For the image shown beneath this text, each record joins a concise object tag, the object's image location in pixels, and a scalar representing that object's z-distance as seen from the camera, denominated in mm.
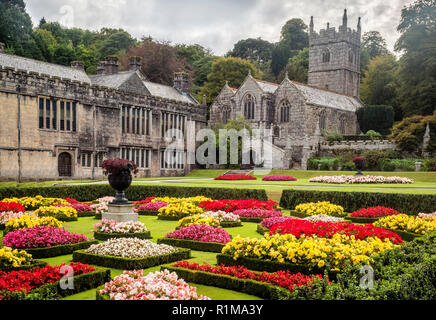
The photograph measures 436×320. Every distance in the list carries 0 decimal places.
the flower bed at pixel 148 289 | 7062
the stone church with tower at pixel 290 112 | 51625
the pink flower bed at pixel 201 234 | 13133
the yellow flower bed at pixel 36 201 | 20766
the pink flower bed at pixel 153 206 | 21178
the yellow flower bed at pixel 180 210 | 19036
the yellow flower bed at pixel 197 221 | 15180
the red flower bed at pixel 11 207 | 18406
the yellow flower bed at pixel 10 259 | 9406
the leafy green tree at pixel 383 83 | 67688
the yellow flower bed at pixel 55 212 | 18000
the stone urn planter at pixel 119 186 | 16219
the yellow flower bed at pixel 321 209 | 19000
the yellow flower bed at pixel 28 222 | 14125
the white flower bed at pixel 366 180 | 32125
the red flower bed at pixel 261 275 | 8532
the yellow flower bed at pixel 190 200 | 21503
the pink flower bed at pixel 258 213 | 18641
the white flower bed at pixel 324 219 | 16733
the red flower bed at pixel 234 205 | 20219
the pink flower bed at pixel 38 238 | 11898
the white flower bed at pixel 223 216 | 17297
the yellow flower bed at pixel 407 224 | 13877
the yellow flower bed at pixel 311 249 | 9508
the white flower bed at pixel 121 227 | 14453
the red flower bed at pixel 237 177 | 39031
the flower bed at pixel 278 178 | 36500
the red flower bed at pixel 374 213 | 17859
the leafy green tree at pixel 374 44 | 96250
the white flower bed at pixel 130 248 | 10857
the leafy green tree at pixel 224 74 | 70562
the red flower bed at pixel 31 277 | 7824
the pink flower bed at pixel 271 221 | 15771
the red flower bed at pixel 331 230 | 12234
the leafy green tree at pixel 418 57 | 48844
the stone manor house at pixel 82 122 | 34281
